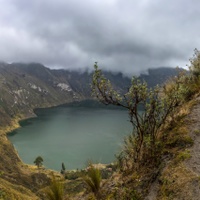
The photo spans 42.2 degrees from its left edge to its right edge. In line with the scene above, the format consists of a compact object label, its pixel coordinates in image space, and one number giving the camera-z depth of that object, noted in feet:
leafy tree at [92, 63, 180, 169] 22.82
